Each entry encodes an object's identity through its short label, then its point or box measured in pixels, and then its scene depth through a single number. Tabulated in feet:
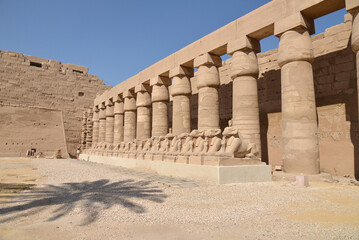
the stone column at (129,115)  58.39
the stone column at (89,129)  83.20
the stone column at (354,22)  22.60
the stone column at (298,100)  25.80
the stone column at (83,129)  85.66
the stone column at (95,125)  76.83
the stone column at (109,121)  67.87
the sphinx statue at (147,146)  37.30
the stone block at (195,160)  25.15
